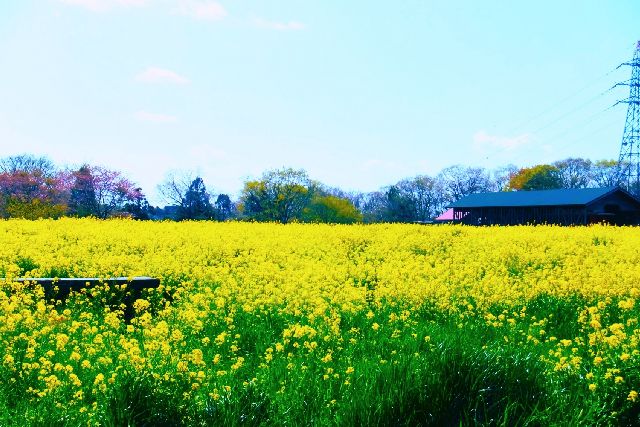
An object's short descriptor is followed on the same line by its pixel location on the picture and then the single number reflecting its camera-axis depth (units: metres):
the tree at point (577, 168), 89.54
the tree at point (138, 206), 59.44
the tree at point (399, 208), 79.44
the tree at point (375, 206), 84.09
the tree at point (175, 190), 79.26
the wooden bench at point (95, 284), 10.34
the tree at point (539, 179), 78.00
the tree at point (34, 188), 55.03
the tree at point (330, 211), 71.50
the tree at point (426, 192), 97.94
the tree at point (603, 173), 90.62
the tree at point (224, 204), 86.00
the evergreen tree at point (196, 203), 63.47
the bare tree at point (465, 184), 96.81
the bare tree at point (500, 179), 94.44
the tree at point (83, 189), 62.19
